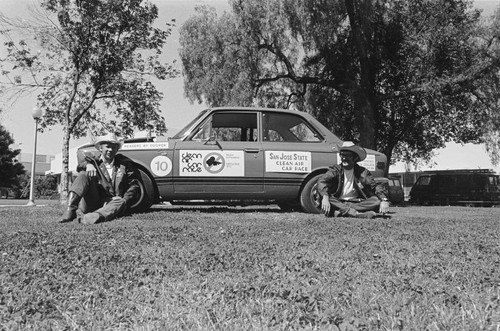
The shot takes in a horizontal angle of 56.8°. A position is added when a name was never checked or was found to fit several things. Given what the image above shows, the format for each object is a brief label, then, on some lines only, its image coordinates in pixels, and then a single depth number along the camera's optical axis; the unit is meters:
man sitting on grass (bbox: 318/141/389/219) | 7.35
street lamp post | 17.31
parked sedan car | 7.74
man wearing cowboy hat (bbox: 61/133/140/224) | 6.51
